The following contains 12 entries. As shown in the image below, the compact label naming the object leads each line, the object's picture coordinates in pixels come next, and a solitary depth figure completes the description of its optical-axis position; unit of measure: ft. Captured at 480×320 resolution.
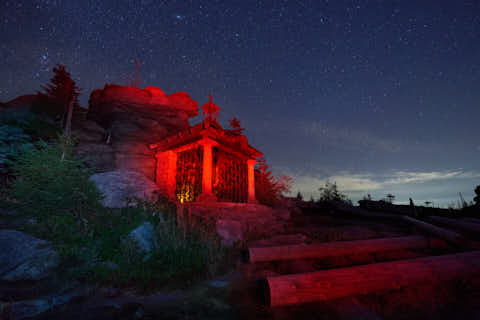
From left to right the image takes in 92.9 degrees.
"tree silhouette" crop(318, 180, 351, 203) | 45.83
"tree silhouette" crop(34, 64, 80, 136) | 63.57
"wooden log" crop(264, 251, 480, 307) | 8.83
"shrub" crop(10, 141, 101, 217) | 18.28
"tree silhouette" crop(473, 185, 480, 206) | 28.53
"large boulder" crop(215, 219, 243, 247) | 19.11
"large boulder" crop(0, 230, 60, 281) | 13.26
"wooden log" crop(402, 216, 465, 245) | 14.03
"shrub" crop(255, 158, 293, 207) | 39.91
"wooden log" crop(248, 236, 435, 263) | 13.25
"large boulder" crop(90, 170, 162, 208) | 26.07
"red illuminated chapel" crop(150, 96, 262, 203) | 33.53
